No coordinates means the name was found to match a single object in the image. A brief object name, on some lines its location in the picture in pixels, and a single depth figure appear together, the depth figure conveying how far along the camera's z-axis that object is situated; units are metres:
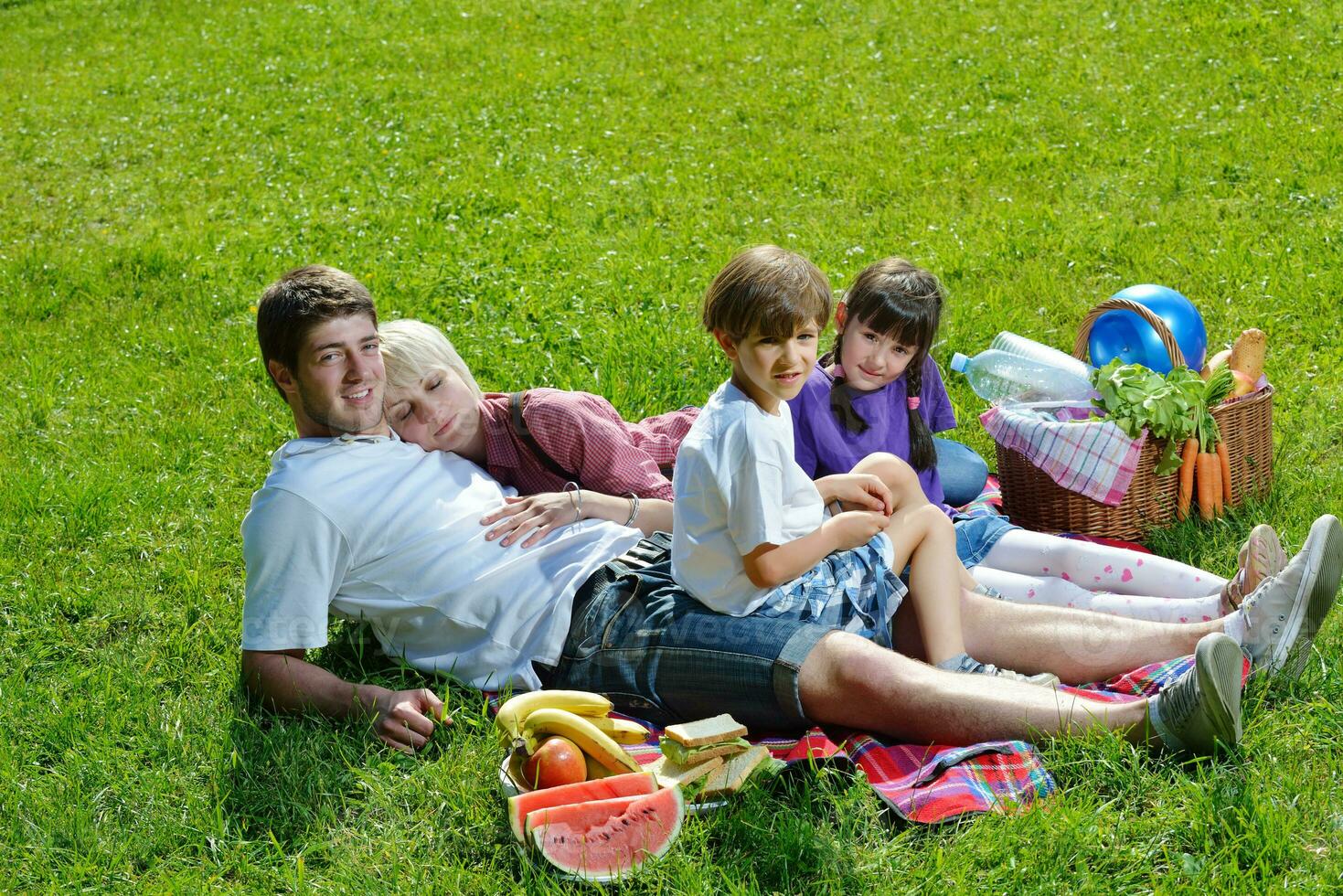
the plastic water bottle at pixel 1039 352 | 5.14
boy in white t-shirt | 3.41
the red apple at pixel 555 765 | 3.28
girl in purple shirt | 4.29
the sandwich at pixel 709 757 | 3.25
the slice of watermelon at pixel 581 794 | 3.18
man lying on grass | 3.40
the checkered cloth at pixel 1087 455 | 4.67
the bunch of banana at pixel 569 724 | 3.32
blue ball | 5.05
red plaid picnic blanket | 3.16
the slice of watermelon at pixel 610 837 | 3.06
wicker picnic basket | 4.78
